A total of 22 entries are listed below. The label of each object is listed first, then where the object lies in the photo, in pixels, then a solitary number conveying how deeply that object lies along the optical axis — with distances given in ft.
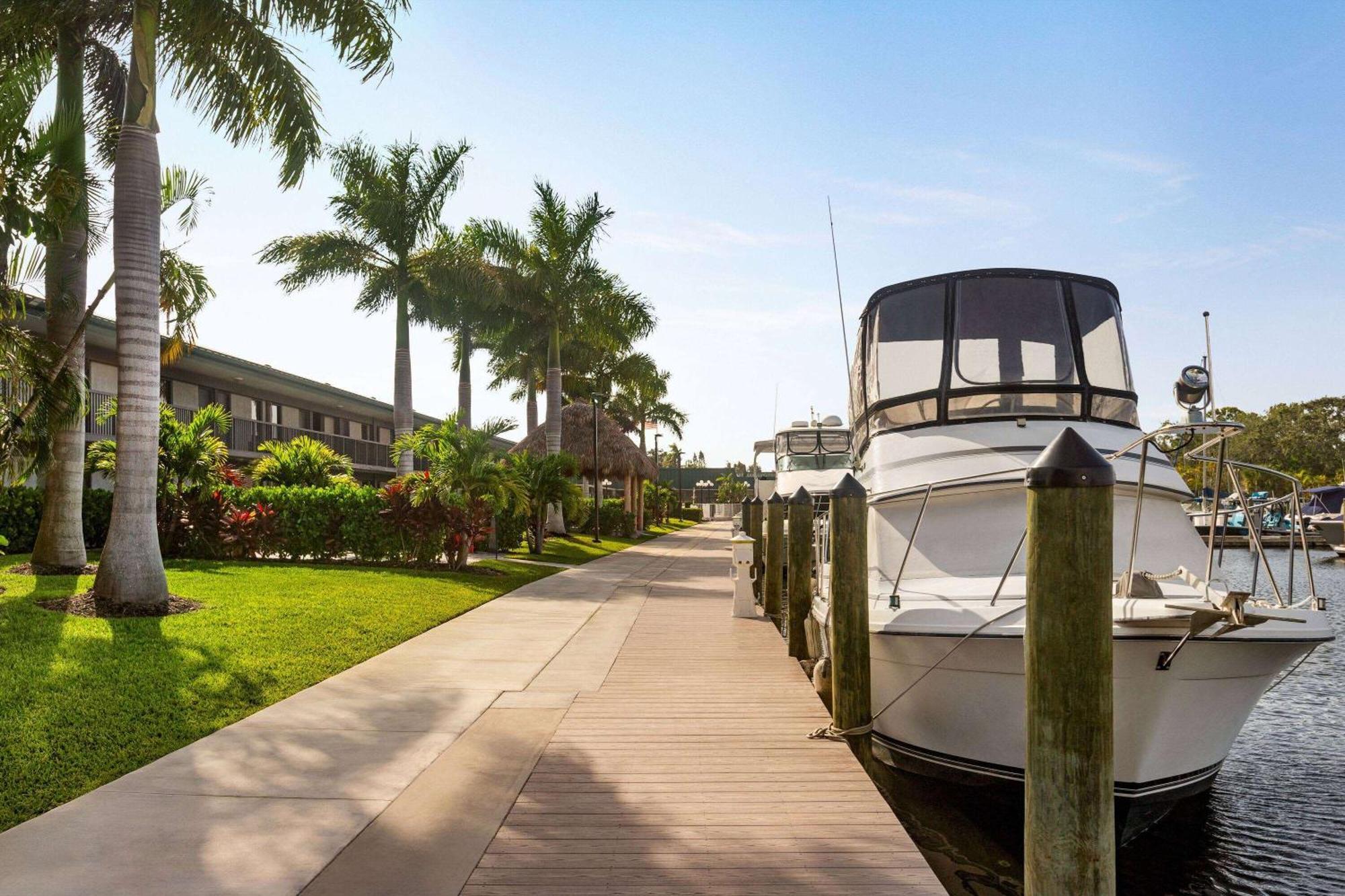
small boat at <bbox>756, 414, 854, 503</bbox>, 62.90
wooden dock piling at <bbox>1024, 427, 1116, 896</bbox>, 11.51
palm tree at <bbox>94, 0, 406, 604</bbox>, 36.78
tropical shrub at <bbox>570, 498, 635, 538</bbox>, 127.13
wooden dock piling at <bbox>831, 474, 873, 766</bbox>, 21.76
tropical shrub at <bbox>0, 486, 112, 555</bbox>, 57.77
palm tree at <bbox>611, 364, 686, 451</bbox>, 139.85
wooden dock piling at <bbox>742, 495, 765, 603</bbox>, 61.05
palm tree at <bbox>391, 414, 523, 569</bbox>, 59.06
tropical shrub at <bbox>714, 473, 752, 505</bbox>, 262.47
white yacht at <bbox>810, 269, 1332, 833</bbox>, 17.81
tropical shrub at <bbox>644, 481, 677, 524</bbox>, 173.78
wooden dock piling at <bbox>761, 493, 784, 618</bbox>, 45.62
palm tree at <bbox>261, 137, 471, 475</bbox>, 84.02
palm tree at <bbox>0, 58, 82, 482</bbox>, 35.88
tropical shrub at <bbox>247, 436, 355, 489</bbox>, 73.51
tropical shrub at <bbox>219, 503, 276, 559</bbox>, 60.44
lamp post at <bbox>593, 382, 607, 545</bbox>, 106.93
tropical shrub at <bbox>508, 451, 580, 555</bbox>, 81.66
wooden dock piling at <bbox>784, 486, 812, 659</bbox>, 34.78
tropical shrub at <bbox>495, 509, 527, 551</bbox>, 84.23
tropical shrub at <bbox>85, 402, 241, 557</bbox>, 57.21
